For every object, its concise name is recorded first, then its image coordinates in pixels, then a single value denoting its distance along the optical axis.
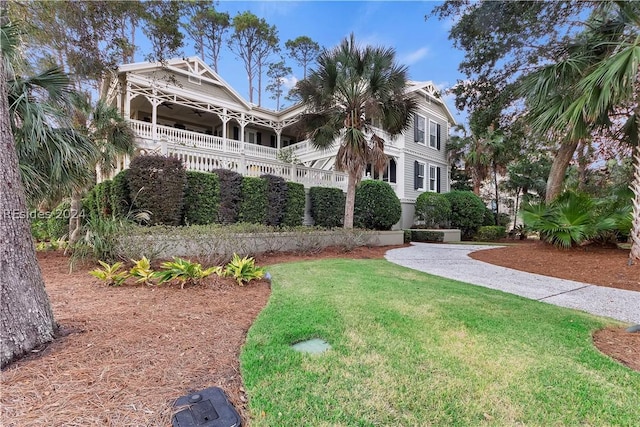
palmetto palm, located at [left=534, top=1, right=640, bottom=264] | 5.67
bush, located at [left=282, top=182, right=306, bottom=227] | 10.84
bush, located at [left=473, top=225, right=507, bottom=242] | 17.97
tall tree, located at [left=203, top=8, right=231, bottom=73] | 19.53
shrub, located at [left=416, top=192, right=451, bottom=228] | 16.88
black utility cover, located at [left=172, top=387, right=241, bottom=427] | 1.74
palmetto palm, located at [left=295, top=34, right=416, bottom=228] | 9.93
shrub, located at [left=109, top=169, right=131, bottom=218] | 8.02
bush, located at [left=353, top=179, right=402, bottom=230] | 13.38
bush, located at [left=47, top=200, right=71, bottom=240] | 10.01
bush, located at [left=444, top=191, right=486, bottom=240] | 17.66
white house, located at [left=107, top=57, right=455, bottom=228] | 12.73
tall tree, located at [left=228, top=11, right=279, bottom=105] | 21.56
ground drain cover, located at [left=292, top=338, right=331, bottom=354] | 2.68
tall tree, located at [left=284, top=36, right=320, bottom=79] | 25.67
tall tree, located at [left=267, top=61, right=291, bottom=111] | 25.64
